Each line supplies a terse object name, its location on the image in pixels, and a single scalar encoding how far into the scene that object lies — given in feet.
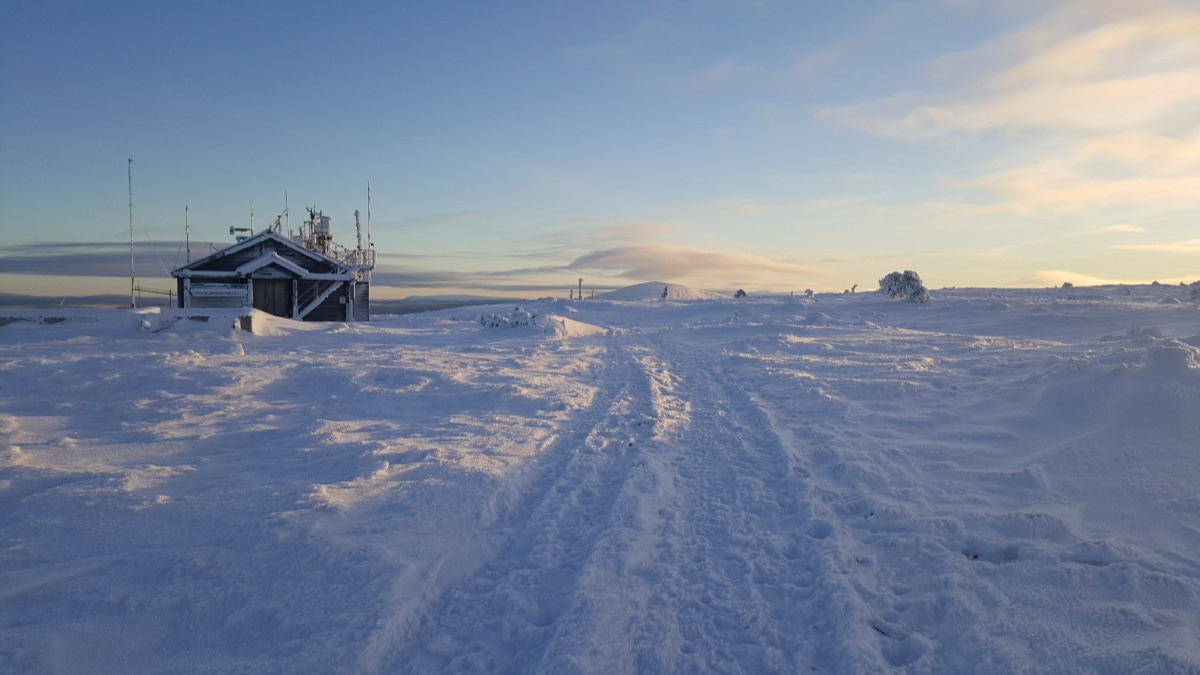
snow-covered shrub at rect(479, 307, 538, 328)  89.45
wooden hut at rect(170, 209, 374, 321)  91.25
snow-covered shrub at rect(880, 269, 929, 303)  103.91
